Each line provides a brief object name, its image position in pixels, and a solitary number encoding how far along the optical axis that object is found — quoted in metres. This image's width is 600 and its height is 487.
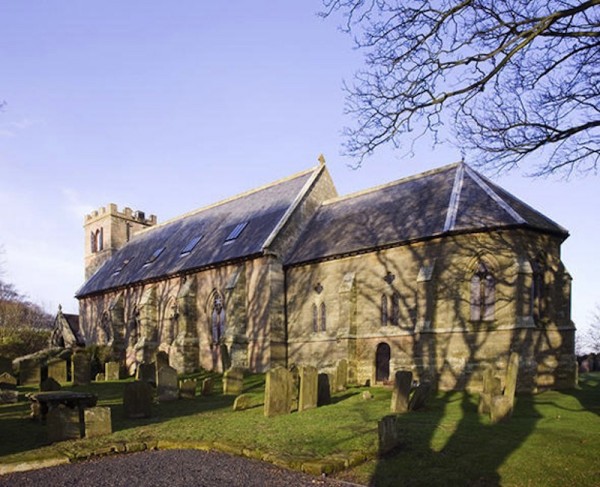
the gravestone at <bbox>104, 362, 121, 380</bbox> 26.48
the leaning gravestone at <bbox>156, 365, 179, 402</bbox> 17.36
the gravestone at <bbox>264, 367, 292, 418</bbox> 13.62
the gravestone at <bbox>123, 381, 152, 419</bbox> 14.16
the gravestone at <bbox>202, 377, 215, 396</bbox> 19.20
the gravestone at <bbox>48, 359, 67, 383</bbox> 21.03
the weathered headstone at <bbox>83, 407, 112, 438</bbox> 11.62
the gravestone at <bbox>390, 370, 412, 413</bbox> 13.77
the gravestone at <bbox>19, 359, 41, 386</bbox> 24.97
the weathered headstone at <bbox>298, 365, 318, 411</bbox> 14.37
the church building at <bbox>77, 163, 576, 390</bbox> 20.31
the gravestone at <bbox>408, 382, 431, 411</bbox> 14.15
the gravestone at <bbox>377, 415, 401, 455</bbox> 9.56
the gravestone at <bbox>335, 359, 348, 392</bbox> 19.06
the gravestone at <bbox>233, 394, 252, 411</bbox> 14.95
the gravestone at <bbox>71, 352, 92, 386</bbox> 22.89
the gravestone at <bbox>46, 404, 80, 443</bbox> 11.16
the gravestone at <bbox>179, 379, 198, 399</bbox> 18.27
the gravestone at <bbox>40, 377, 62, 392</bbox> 16.14
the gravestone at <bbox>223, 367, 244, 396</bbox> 19.33
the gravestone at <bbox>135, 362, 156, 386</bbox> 21.55
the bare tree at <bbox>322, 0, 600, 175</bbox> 8.34
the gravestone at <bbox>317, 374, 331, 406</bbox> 15.32
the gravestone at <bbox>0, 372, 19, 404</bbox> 17.56
